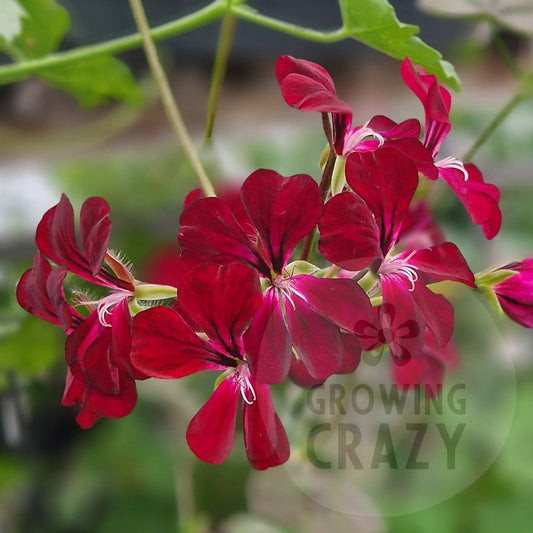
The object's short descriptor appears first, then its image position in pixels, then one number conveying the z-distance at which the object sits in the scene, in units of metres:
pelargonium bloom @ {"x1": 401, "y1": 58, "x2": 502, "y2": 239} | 0.36
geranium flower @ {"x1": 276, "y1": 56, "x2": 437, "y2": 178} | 0.35
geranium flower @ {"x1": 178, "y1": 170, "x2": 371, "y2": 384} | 0.35
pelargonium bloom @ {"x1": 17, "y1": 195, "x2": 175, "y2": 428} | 0.36
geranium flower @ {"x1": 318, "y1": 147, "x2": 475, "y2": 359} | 0.35
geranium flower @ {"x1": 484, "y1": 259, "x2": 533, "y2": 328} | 0.37
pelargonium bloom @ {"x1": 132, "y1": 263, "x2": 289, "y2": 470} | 0.35
